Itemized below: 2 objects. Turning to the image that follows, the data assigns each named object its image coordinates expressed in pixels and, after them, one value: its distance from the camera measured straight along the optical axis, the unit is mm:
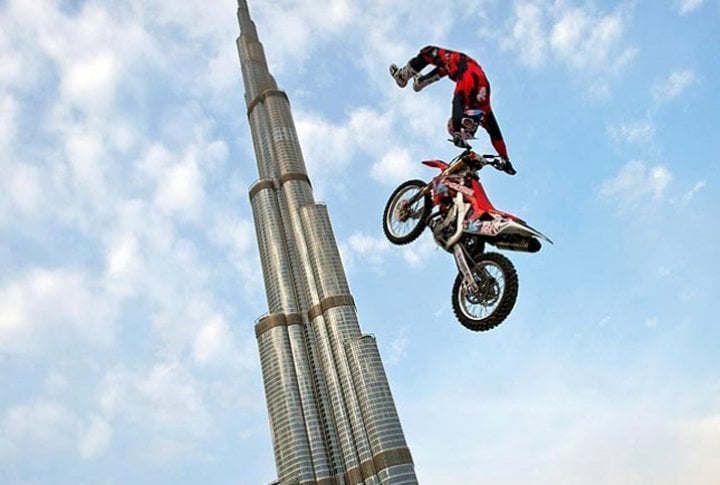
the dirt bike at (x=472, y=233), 15117
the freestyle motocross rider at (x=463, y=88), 17016
